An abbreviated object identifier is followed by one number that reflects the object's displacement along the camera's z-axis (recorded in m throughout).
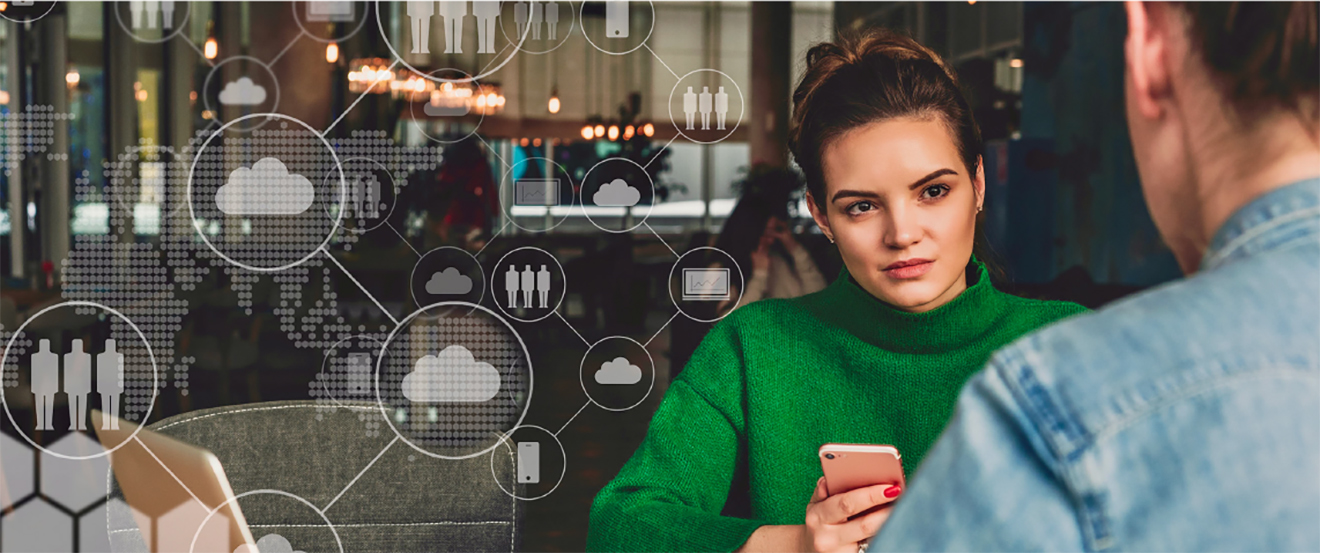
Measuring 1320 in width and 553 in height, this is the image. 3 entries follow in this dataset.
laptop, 1.70
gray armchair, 1.97
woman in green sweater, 1.54
